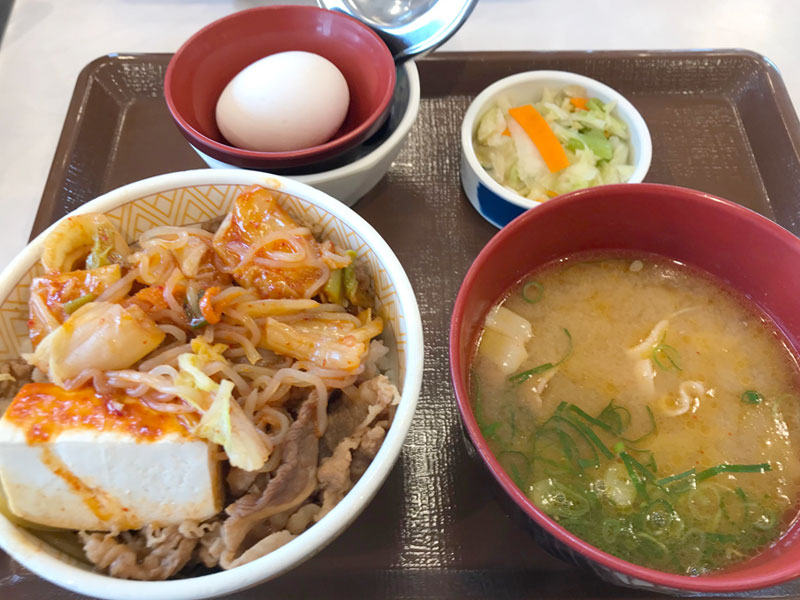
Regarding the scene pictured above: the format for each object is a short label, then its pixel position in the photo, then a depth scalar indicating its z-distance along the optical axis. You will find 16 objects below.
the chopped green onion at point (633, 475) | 0.20
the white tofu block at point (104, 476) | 0.18
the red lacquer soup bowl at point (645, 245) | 0.20
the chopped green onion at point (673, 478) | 0.21
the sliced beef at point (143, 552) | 0.18
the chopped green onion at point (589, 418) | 0.22
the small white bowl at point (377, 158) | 0.26
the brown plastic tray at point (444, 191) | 0.22
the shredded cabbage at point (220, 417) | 0.18
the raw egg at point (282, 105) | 0.27
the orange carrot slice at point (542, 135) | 0.31
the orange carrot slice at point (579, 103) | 0.32
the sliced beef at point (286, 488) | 0.19
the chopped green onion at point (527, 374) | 0.22
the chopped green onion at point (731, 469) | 0.21
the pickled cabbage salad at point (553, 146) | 0.31
